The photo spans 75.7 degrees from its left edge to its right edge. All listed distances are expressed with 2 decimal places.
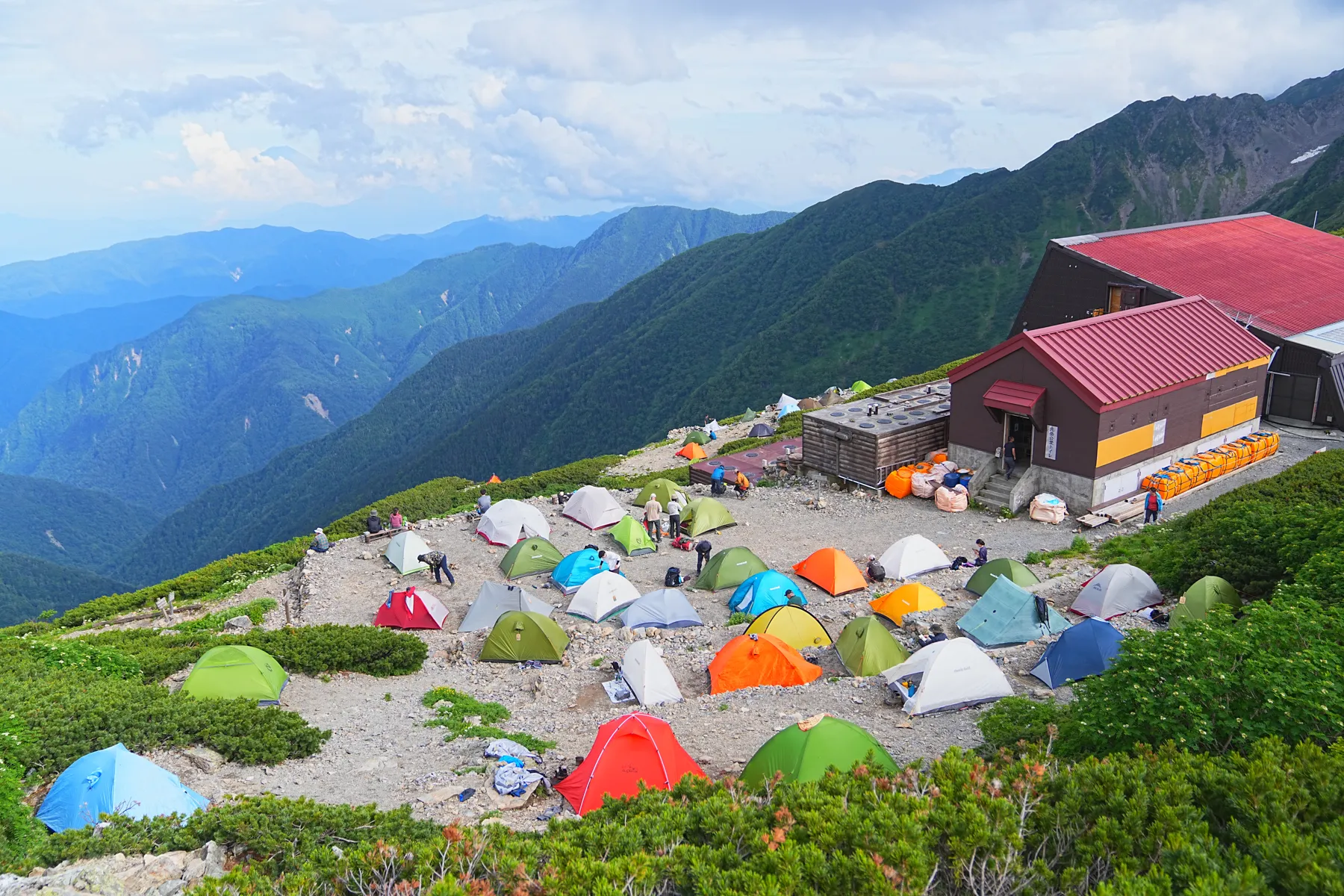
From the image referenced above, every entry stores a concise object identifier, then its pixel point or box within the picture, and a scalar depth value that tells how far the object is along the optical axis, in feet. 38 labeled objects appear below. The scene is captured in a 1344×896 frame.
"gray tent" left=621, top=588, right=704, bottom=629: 67.46
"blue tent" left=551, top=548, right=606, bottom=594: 77.92
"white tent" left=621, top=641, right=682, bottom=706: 54.24
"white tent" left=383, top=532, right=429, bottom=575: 86.58
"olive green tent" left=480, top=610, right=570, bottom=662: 62.90
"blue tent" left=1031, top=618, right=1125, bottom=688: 50.01
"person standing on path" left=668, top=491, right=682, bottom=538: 90.97
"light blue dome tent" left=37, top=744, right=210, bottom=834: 38.52
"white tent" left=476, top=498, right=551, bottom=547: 92.02
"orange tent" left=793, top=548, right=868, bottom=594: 73.05
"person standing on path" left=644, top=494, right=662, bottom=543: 90.48
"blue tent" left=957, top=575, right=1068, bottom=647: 59.72
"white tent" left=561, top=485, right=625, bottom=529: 96.63
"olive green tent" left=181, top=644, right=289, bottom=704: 54.44
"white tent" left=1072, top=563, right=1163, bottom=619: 60.85
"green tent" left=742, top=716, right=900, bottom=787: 38.27
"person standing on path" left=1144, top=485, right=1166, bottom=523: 82.02
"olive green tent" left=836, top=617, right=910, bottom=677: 55.52
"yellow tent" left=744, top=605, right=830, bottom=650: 59.98
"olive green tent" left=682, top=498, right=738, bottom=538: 92.12
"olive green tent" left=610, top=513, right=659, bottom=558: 87.71
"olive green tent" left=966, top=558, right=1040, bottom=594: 66.95
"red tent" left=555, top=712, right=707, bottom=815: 41.01
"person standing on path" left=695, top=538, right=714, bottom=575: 78.59
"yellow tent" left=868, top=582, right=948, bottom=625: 65.21
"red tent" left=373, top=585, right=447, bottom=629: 72.38
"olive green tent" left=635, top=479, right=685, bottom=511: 102.32
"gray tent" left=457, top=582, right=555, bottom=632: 70.59
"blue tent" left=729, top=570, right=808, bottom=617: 68.64
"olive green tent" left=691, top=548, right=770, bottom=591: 75.00
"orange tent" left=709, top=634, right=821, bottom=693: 55.21
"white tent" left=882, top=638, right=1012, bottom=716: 49.03
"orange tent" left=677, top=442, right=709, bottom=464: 155.22
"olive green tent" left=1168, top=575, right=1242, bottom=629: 53.42
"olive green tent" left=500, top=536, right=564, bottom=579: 82.33
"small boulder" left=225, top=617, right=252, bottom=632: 78.48
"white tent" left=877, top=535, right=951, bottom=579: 75.20
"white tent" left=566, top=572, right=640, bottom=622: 70.95
